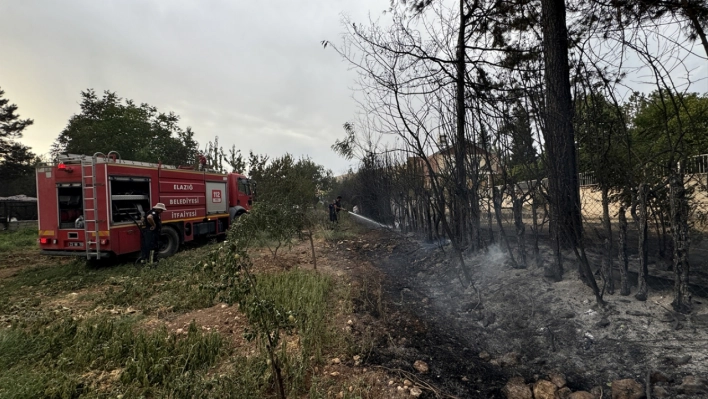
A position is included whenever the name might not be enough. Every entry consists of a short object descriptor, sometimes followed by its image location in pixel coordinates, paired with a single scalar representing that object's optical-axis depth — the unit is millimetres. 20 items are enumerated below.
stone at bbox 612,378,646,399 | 2148
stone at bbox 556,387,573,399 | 2246
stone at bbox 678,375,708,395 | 2066
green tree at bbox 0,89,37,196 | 21219
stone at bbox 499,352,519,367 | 2801
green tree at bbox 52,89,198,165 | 22938
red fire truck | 6750
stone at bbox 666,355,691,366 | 2338
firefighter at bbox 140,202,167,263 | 7266
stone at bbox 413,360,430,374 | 2713
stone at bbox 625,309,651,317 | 2921
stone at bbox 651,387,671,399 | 2113
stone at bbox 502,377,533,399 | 2312
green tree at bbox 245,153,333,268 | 6125
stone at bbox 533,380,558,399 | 2264
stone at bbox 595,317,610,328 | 2959
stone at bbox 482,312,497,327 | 3593
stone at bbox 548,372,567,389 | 2348
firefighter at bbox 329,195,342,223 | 14828
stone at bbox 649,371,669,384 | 2233
